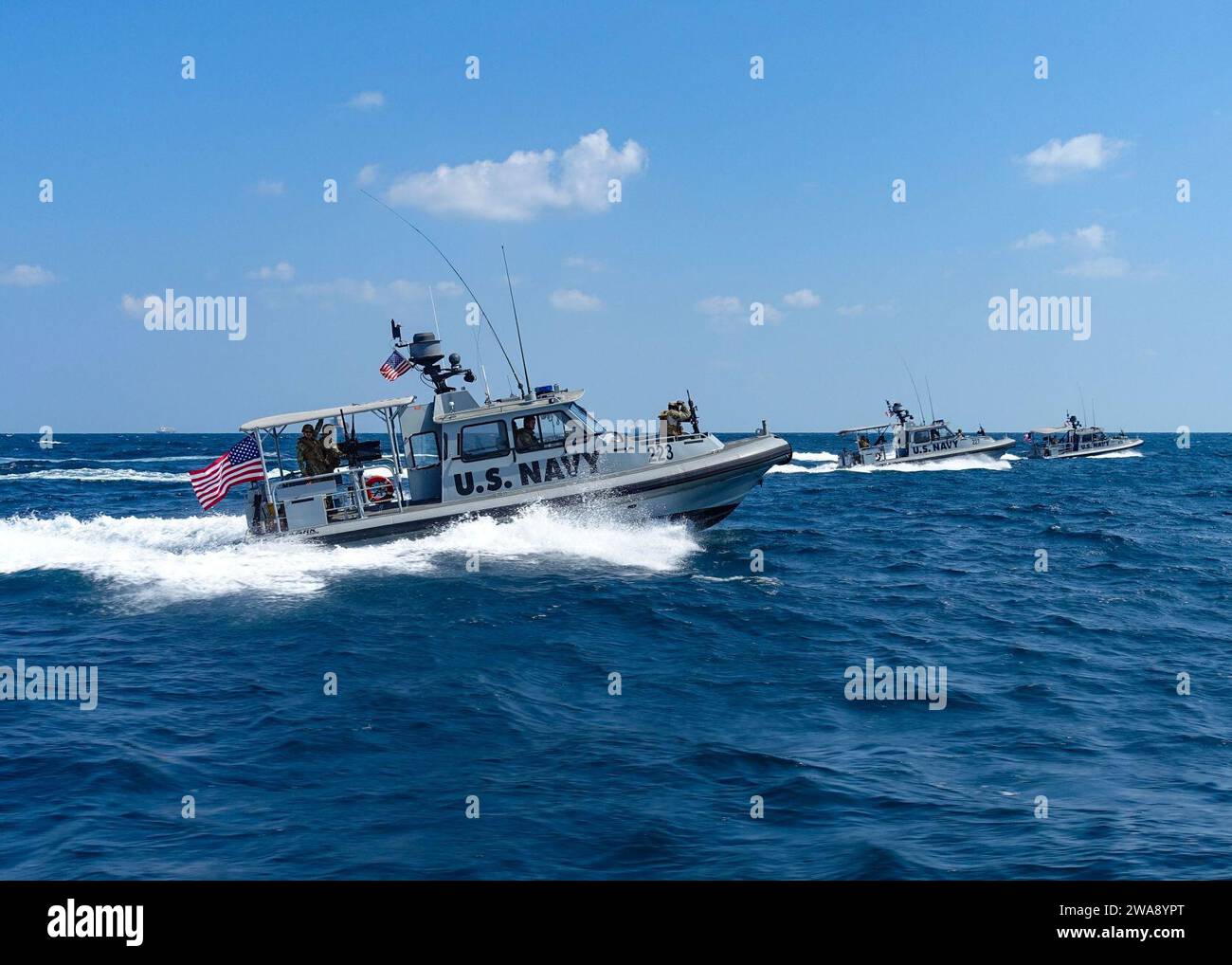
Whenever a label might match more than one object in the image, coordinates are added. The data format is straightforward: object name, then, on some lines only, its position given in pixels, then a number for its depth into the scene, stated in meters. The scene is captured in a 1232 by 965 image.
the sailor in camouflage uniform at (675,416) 20.72
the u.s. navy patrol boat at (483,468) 18.45
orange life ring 19.91
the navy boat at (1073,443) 72.75
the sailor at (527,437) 19.33
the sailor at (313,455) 18.64
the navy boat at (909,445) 60.25
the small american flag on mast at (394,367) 19.52
